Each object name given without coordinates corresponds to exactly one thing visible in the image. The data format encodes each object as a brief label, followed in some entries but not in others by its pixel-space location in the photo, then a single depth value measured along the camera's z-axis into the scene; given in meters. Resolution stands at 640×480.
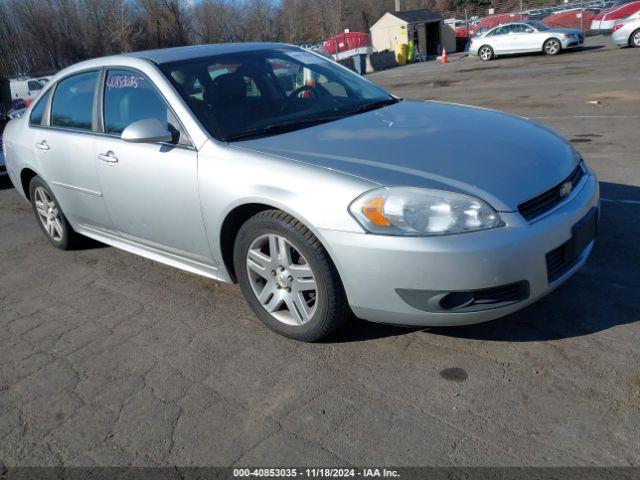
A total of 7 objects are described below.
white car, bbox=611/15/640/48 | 21.55
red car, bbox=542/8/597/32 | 34.41
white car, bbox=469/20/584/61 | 24.08
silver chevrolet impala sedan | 2.78
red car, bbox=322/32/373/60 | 35.62
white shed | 35.00
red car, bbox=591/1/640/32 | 24.50
